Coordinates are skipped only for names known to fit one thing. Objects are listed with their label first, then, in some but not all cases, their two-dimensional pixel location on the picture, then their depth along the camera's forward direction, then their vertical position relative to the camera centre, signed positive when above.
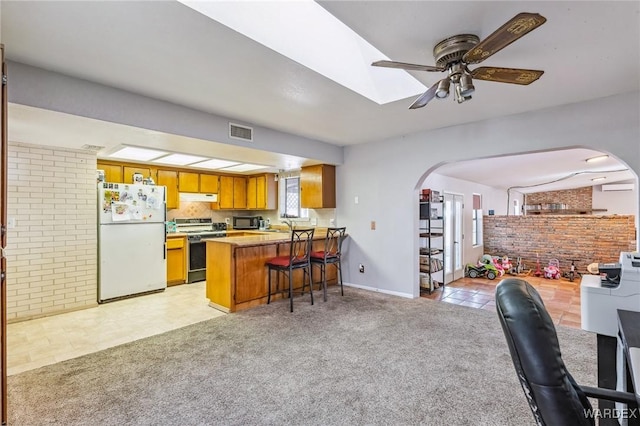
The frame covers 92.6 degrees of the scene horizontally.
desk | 1.02 -0.53
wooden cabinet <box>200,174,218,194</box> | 6.11 +0.59
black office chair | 0.90 -0.45
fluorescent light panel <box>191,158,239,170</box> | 4.98 +0.85
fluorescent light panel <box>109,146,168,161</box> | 3.99 +0.84
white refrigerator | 4.23 -0.40
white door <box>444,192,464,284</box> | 5.97 -0.49
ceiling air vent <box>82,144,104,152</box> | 3.74 +0.82
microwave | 6.80 -0.23
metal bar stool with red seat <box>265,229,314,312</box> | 3.96 -0.64
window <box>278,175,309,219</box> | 6.22 +0.31
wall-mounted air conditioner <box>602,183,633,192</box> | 9.52 +0.82
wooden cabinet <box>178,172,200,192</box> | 5.77 +0.60
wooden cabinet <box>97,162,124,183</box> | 4.94 +0.67
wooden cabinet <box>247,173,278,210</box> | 6.46 +0.44
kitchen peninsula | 3.84 -0.76
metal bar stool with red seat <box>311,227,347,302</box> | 4.33 -0.61
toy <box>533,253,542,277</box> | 6.92 -1.34
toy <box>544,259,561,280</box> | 6.55 -1.26
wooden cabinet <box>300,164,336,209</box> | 5.20 +0.46
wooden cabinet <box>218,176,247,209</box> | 6.47 +0.44
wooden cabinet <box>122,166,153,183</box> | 5.12 +0.70
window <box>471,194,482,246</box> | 7.53 -0.20
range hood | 5.90 +0.32
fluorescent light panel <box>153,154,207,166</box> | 4.54 +0.85
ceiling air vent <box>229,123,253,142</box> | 3.65 +0.98
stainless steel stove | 5.45 -0.61
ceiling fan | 1.86 +0.91
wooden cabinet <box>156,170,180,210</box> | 5.55 +0.53
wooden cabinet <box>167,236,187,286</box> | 5.19 -0.82
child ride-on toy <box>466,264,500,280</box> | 6.48 -1.24
